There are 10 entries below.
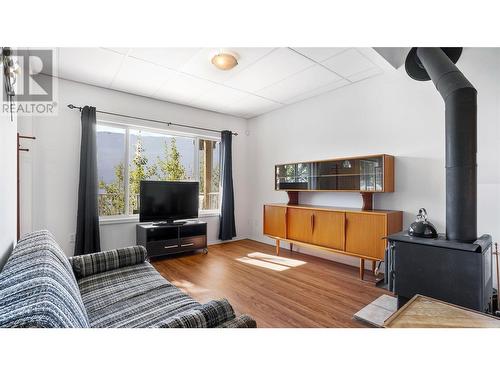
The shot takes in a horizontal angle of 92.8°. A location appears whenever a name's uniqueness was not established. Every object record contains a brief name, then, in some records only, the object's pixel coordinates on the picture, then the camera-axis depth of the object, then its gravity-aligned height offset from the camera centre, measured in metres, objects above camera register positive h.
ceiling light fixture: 2.57 +1.38
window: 3.67 +0.41
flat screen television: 3.59 -0.22
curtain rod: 3.25 +1.09
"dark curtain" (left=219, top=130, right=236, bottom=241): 4.62 +0.03
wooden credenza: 2.73 -0.55
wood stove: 1.55 -0.33
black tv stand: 3.53 -0.80
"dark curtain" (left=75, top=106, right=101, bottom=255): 3.20 -0.10
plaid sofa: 0.69 -0.56
